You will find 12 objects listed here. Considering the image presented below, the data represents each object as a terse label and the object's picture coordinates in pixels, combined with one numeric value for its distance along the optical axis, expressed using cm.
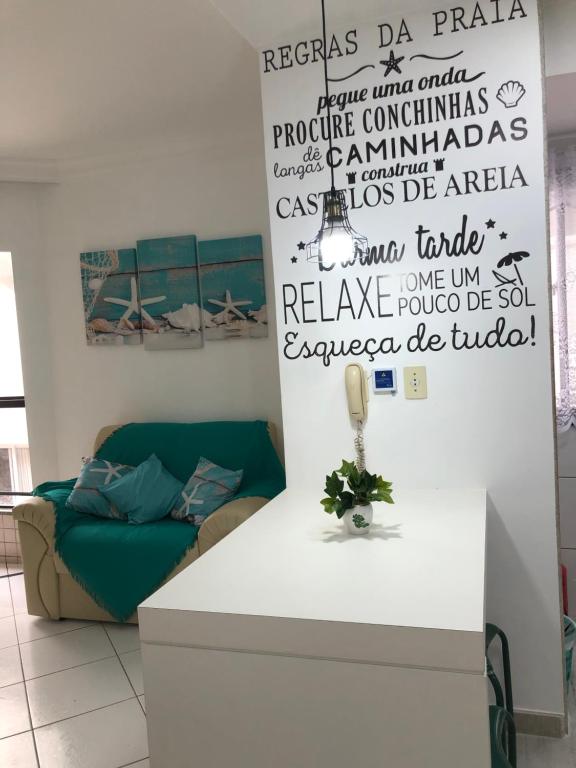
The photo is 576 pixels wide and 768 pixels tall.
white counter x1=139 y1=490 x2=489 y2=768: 135
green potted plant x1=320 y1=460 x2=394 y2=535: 193
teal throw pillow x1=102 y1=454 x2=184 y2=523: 357
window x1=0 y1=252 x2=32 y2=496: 483
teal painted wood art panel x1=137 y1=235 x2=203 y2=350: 410
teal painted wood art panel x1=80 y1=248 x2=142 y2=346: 424
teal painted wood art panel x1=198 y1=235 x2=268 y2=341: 396
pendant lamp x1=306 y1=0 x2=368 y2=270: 204
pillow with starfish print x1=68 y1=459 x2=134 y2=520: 364
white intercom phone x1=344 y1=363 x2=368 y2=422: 240
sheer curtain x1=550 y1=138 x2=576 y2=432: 332
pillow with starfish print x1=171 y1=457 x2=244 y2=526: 348
